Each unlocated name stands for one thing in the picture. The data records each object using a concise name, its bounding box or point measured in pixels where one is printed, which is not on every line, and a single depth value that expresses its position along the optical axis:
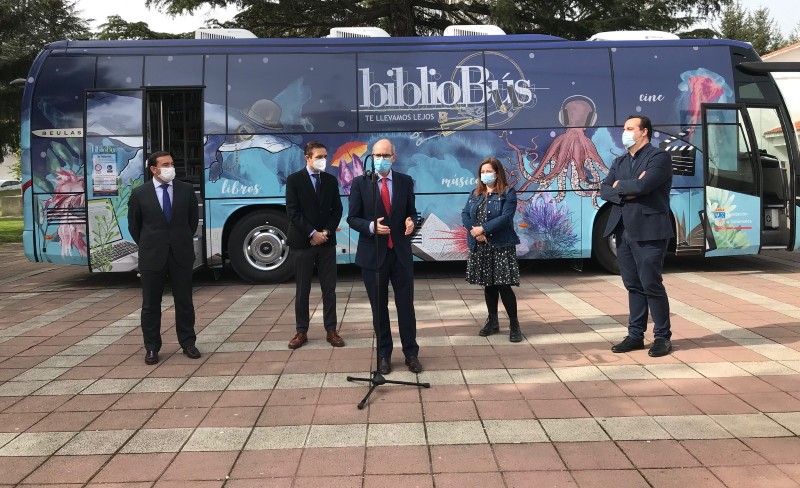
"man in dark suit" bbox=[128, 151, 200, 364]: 5.94
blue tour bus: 9.62
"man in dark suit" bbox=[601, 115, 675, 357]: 5.69
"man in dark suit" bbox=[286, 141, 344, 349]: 6.28
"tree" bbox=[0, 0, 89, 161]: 18.86
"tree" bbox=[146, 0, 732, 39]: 15.31
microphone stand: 5.01
